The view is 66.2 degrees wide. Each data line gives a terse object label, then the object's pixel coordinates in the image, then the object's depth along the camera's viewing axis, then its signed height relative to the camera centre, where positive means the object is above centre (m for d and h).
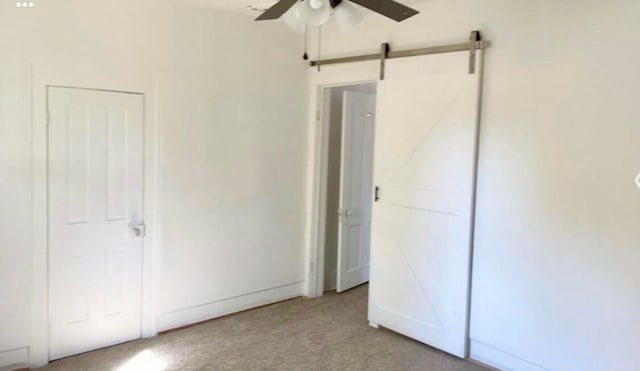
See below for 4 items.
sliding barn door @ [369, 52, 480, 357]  3.51 -0.27
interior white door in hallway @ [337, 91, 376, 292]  4.95 -0.28
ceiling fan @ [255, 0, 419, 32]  2.28 +0.72
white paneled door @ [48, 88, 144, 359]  3.37 -0.48
